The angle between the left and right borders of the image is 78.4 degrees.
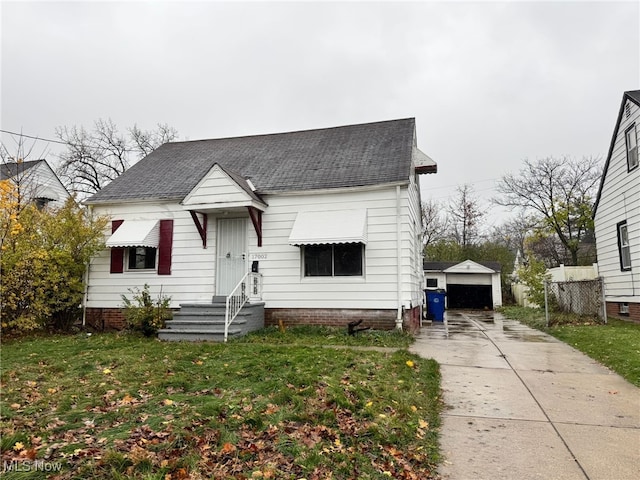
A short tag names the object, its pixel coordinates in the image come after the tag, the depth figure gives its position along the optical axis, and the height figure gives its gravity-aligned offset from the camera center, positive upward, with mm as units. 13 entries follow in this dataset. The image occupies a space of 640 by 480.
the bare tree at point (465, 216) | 36406 +6292
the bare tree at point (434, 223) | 36812 +5751
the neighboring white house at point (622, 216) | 11898 +2207
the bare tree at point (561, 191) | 25500 +6189
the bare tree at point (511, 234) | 38812 +5226
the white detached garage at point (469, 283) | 24688 +67
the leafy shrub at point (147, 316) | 9914 -767
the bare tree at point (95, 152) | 26031 +9174
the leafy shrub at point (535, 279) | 15078 +176
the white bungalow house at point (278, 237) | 10141 +1301
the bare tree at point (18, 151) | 11537 +4435
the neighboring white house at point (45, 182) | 19188 +5537
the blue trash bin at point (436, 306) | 14883 -833
